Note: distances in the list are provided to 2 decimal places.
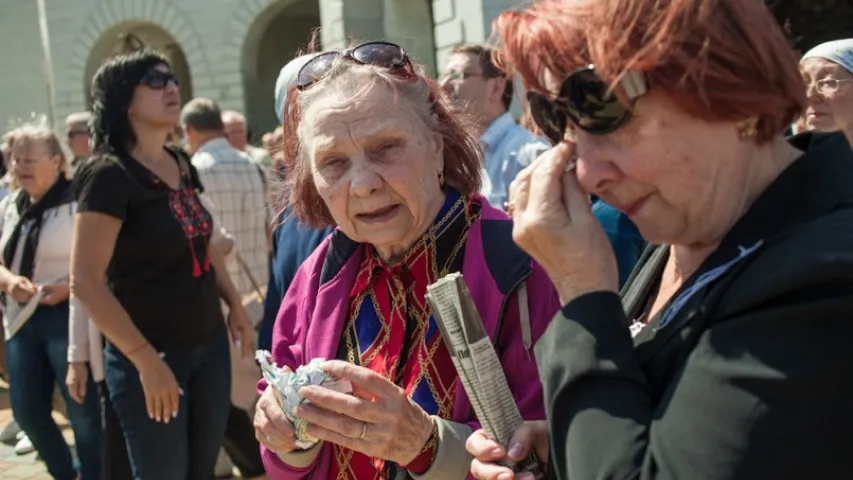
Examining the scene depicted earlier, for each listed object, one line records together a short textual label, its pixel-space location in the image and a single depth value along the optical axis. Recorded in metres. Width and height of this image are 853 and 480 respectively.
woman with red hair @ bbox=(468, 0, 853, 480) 1.12
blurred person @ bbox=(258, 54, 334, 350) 2.96
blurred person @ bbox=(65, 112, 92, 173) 7.37
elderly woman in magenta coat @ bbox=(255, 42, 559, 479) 1.80
